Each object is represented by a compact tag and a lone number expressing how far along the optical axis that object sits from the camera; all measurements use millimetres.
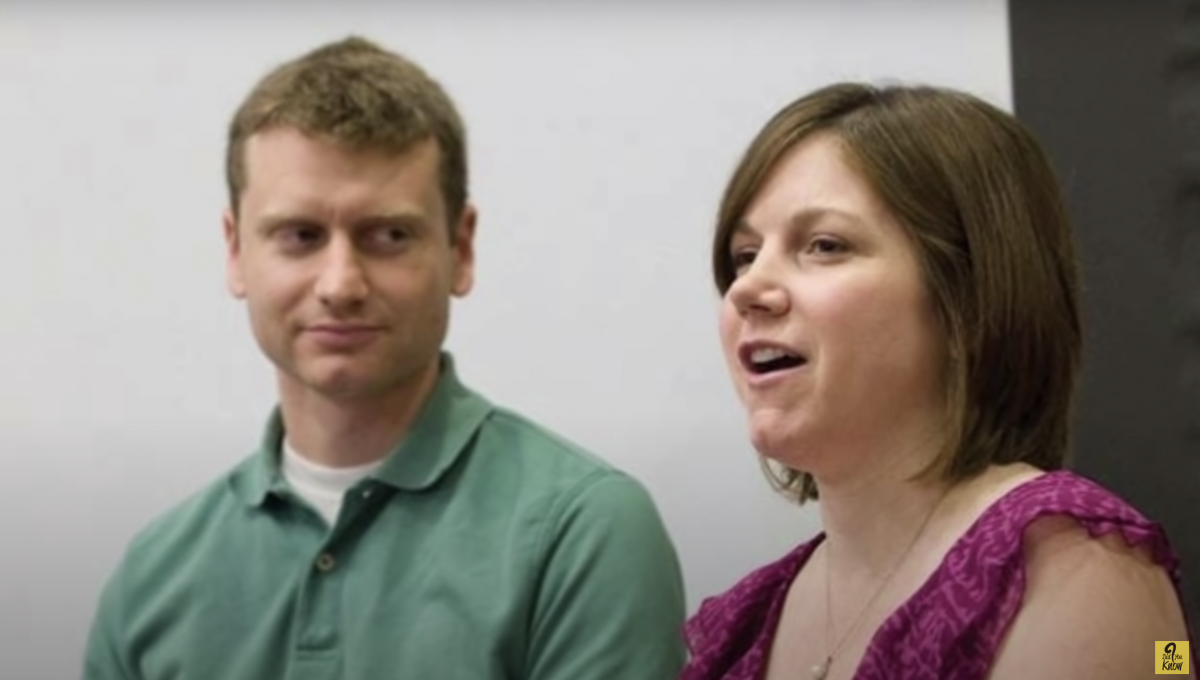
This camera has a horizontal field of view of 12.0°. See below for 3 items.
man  3740
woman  3543
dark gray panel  3928
